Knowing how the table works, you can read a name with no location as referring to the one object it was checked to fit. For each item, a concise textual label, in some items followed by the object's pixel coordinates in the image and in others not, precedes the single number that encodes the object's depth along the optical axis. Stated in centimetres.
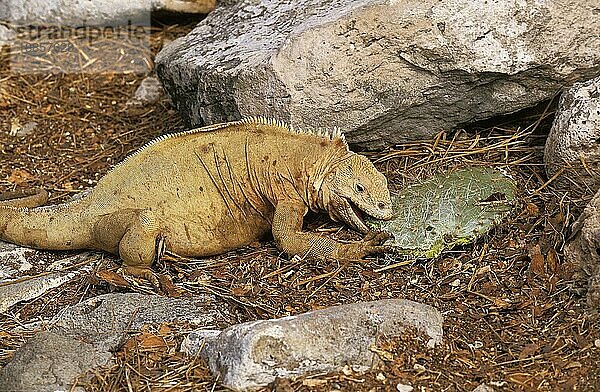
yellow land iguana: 503
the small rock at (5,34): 828
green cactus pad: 480
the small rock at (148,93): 726
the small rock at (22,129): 689
